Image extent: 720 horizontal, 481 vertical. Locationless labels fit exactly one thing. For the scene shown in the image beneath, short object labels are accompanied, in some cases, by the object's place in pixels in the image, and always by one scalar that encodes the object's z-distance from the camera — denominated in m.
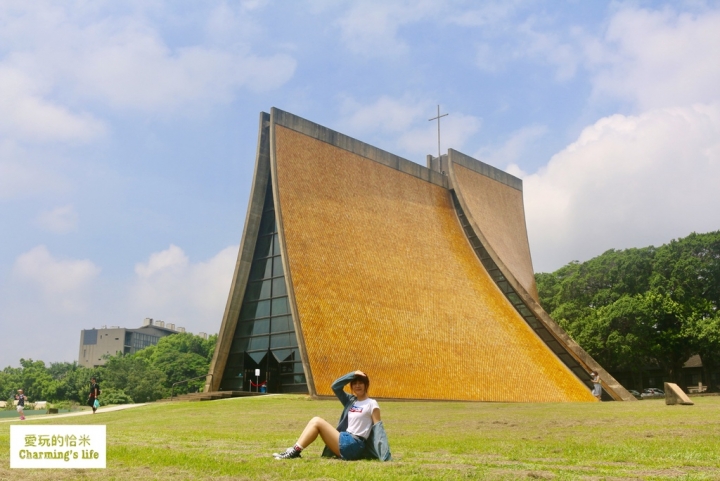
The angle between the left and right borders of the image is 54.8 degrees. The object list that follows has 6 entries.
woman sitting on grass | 6.66
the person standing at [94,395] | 20.06
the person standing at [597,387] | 25.08
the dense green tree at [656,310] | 36.50
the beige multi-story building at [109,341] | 109.00
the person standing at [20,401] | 20.97
